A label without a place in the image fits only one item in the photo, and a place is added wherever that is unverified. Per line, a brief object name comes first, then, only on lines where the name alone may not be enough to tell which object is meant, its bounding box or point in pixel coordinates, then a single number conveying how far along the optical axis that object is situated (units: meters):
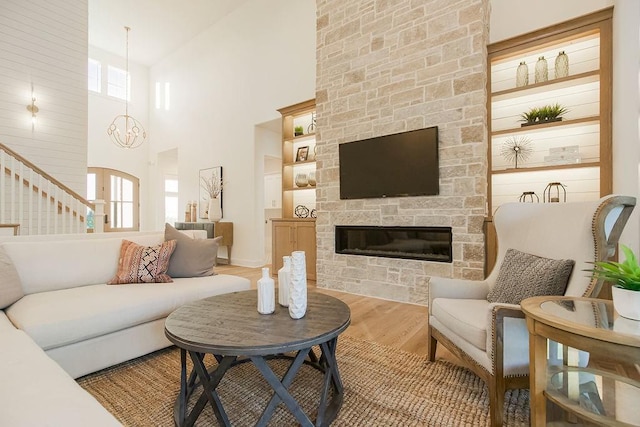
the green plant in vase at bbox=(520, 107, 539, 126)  3.12
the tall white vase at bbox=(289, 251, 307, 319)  1.49
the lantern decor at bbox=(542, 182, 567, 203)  3.07
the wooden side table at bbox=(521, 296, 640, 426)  1.00
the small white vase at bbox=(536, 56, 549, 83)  3.10
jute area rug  1.44
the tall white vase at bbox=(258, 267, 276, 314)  1.56
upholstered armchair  1.38
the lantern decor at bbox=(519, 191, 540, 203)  3.20
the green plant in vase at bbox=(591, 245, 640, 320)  1.06
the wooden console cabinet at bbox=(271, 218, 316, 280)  4.58
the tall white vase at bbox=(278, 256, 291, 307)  1.63
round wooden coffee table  1.21
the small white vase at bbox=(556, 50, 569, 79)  2.99
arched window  7.52
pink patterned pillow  2.36
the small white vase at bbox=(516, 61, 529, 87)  3.20
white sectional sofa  0.86
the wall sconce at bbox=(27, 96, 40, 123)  4.92
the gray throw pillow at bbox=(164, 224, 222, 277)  2.57
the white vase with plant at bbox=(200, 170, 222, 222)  6.33
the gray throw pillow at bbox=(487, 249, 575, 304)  1.52
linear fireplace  3.34
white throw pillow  1.83
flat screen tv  3.33
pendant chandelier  7.76
